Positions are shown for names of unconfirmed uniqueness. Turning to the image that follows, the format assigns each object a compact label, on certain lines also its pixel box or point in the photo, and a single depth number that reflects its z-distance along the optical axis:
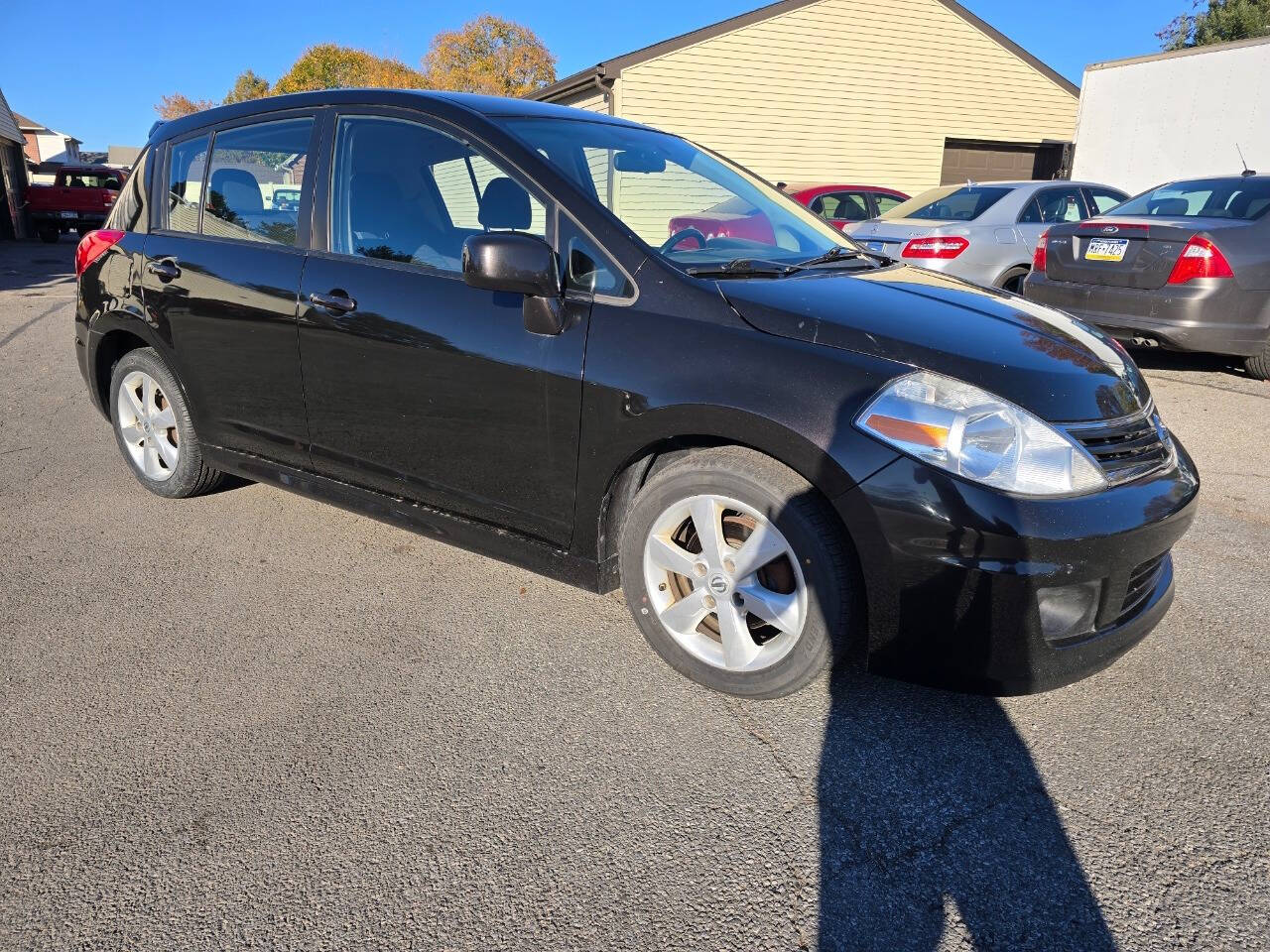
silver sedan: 8.47
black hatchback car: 2.36
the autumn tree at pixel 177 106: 89.29
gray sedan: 6.45
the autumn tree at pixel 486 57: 65.06
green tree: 36.53
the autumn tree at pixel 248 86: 81.00
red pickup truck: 25.94
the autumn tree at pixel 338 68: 65.88
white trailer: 14.33
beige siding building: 17.36
